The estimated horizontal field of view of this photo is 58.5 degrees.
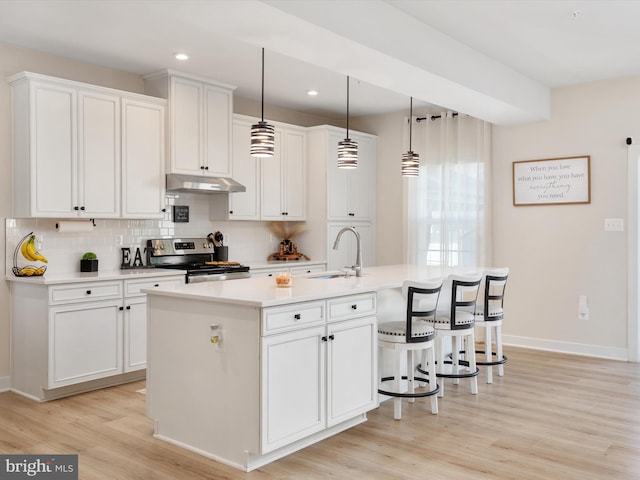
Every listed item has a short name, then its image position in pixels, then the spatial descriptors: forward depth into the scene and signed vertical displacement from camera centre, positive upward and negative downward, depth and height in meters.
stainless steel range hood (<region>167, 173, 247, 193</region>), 5.24 +0.51
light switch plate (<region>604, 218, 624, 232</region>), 5.73 +0.13
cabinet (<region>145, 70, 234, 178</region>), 5.28 +1.11
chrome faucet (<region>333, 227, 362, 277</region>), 4.34 -0.22
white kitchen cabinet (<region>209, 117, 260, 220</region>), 5.99 +0.55
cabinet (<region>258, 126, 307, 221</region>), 6.41 +0.69
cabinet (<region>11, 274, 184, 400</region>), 4.30 -0.75
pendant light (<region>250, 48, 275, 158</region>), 3.94 +0.68
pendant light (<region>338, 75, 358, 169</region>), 4.56 +0.67
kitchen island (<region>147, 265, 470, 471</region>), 3.03 -0.73
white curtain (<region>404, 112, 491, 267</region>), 6.47 +0.51
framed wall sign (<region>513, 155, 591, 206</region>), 5.93 +0.61
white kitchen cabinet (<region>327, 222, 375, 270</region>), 6.81 -0.11
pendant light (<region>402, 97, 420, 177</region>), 5.20 +0.67
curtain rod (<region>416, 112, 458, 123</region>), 6.74 +1.45
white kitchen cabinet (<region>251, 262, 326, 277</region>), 5.97 -0.34
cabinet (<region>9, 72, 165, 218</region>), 4.41 +0.72
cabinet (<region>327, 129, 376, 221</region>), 6.82 +0.67
